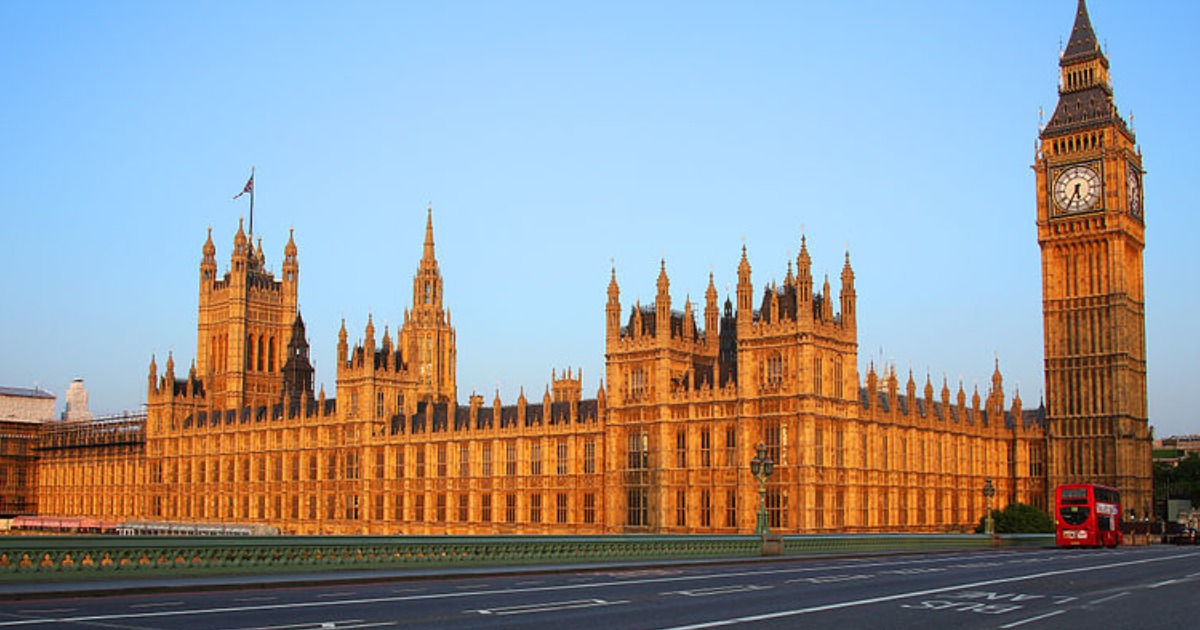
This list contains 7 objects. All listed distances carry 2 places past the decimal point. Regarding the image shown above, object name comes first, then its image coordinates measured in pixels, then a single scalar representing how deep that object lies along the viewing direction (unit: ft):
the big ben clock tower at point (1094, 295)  303.07
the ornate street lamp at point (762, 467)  160.49
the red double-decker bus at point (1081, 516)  215.31
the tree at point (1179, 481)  469.57
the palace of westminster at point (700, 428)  236.84
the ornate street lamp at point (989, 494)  213.05
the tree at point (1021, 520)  268.00
